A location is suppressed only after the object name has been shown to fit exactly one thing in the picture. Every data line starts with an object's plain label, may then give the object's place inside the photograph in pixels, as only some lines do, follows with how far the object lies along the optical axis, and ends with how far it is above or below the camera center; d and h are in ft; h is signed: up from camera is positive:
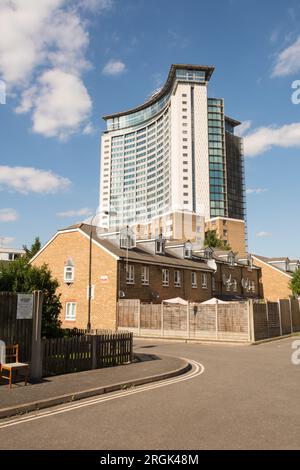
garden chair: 34.01 -5.04
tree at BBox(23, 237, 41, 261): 157.68 +22.57
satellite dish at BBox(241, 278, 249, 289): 161.17 +8.96
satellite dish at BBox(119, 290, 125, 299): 103.26 +2.87
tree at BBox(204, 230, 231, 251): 268.95 +41.98
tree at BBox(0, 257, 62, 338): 53.06 +2.79
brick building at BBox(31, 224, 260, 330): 104.99 +9.53
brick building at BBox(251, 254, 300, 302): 169.89 +13.21
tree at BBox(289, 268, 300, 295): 135.13 +7.45
